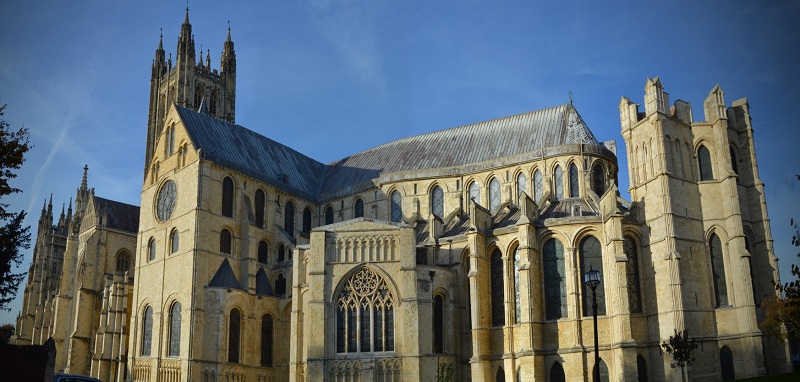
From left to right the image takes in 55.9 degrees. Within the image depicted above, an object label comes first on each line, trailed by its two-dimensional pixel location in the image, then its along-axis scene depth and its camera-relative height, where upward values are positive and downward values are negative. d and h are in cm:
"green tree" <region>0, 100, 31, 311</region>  2328 +511
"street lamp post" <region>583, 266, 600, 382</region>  2439 +280
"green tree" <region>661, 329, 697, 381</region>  3192 +78
